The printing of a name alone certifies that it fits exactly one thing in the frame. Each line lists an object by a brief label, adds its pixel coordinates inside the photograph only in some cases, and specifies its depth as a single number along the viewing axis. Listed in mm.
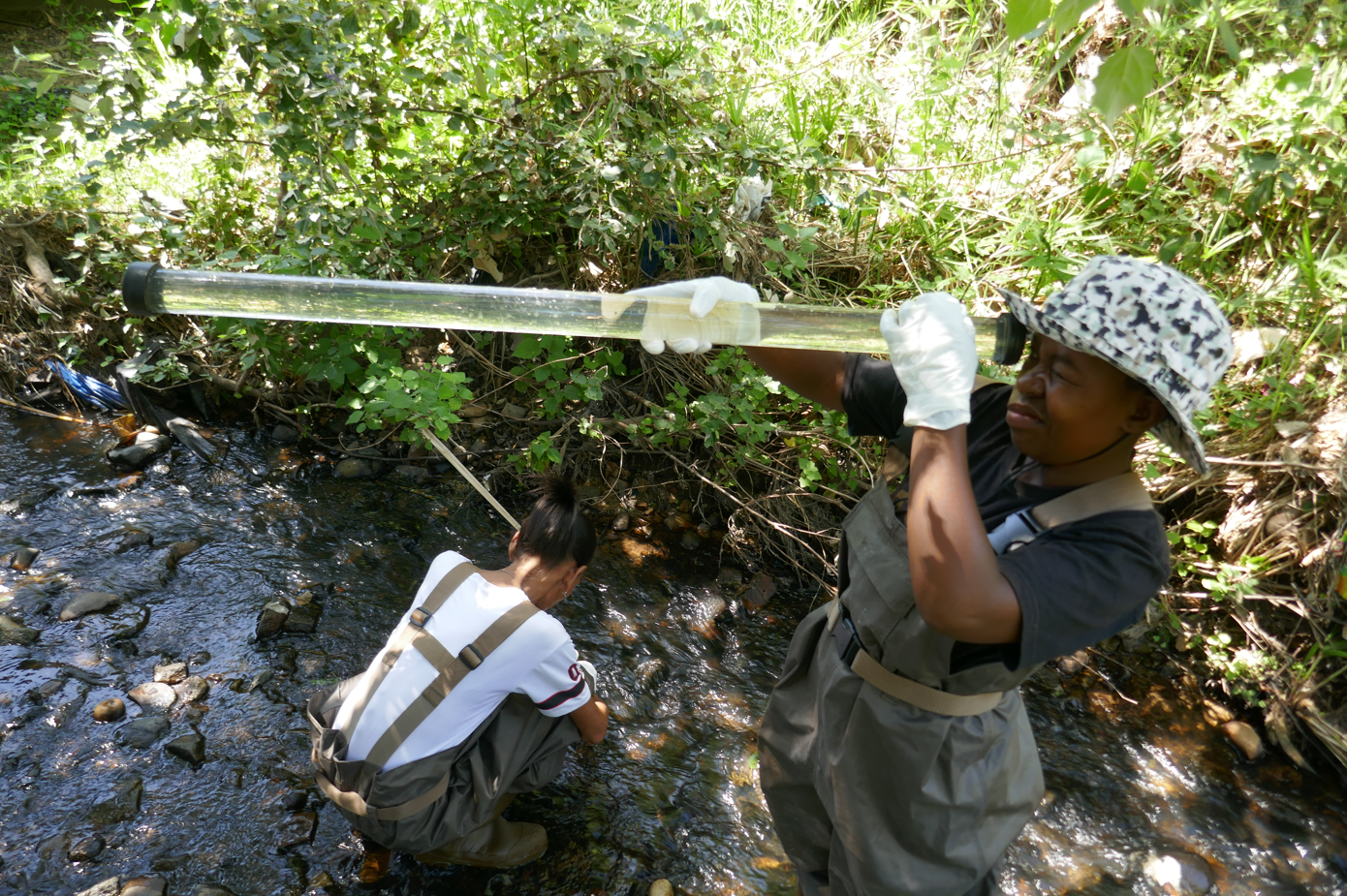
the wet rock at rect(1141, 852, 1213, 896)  2557
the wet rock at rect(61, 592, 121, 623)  2893
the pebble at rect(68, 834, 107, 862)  2102
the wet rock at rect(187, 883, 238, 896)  2055
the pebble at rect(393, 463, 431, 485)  3887
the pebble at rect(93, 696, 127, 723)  2504
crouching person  2002
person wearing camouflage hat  1237
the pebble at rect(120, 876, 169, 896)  2010
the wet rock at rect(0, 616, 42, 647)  2762
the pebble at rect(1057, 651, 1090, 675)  3371
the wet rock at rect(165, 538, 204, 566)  3221
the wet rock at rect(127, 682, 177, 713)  2570
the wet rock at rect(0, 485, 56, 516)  3387
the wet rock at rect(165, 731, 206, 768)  2404
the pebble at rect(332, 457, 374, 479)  3850
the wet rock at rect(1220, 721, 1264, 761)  3051
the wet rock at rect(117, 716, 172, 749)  2443
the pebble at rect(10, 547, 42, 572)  3086
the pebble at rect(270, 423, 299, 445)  4016
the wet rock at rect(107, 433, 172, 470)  3721
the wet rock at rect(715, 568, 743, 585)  3570
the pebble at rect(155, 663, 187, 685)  2678
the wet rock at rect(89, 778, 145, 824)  2219
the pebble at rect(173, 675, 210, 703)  2621
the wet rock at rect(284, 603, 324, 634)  2941
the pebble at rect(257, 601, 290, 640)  2893
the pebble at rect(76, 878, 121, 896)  2014
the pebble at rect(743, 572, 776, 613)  3490
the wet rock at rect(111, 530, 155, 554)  3244
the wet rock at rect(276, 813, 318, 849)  2225
